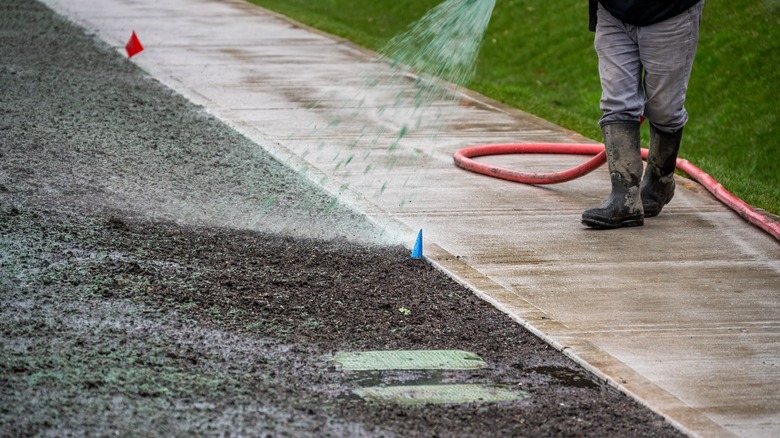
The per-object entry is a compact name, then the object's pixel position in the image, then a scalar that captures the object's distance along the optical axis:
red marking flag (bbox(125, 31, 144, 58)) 25.48
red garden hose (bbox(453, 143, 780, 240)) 13.41
